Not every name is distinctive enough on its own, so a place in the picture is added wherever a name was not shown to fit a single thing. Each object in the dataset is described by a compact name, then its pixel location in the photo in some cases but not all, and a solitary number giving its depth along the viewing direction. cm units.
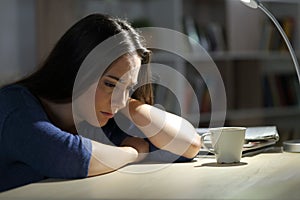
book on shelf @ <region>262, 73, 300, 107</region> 403
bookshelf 366
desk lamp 157
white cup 138
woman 122
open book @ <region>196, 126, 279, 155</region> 156
